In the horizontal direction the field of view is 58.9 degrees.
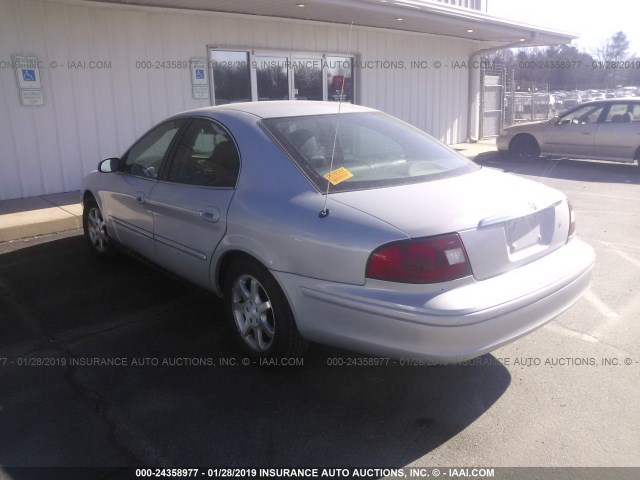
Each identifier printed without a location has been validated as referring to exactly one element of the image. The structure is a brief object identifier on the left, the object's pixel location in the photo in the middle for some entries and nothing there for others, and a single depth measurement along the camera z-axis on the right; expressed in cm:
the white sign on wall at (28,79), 805
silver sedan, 273
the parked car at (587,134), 1132
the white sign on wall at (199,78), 985
